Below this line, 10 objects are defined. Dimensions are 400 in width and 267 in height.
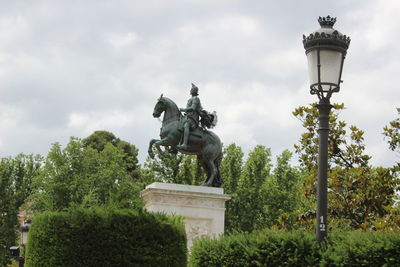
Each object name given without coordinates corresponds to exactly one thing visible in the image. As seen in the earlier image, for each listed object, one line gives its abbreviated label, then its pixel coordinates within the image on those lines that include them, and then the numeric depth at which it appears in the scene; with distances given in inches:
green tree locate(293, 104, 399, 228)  640.6
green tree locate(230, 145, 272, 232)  1627.7
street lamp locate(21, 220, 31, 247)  863.5
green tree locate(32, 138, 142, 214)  1541.6
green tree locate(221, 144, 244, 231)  1625.2
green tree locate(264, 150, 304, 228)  1657.2
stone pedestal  800.9
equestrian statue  827.4
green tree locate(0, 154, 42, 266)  1649.9
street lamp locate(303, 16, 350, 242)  344.5
